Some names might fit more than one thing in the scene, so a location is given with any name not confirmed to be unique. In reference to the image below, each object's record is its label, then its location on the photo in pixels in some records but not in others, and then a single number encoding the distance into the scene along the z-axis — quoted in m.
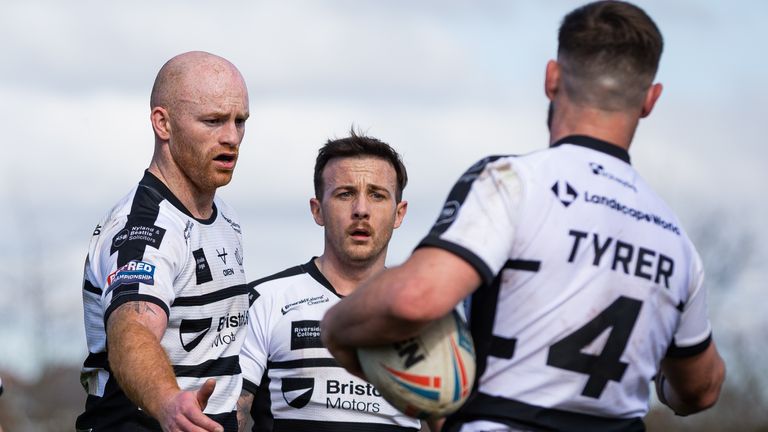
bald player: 11.87
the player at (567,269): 8.16
